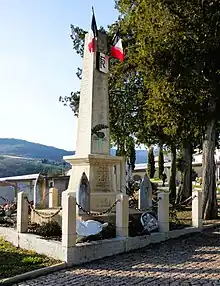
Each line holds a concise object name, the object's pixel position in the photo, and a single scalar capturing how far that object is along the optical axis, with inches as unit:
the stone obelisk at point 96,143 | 462.3
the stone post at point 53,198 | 575.7
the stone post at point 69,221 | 323.6
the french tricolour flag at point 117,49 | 528.1
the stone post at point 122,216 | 372.8
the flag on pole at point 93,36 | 496.7
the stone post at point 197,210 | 478.0
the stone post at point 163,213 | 421.7
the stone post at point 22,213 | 400.2
